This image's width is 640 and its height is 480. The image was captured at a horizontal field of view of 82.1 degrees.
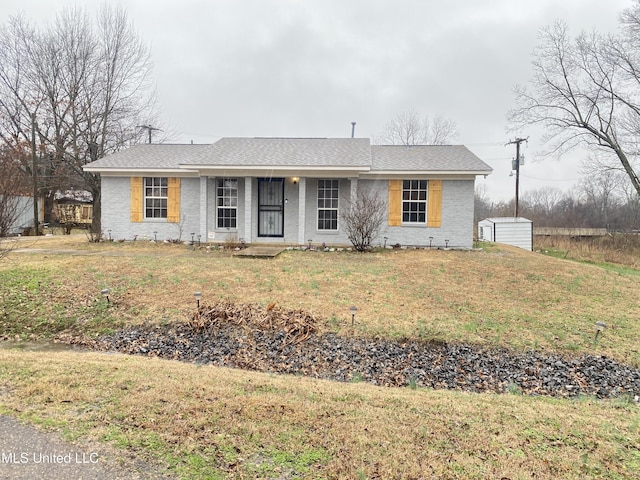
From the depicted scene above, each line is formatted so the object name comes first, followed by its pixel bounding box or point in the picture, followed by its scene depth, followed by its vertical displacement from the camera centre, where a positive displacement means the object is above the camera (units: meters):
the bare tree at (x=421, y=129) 33.34 +9.42
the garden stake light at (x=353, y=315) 6.28 -1.50
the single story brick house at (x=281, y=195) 13.18 +1.33
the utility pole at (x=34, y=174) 19.00 +2.94
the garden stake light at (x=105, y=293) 7.36 -1.31
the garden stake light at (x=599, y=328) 6.08 -1.62
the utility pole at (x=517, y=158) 25.38 +5.14
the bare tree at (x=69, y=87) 22.12 +8.73
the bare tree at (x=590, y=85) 19.88 +8.92
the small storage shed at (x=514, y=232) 18.39 +0.02
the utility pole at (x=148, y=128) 25.06 +7.04
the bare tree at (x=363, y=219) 12.28 +0.40
